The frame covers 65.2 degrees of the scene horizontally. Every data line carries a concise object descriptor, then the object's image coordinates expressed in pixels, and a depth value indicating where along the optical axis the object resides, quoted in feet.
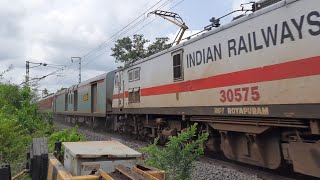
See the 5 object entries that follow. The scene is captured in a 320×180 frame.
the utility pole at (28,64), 105.80
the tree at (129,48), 96.26
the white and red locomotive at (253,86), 13.62
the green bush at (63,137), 20.29
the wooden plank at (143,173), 7.30
